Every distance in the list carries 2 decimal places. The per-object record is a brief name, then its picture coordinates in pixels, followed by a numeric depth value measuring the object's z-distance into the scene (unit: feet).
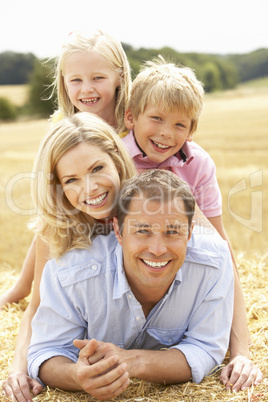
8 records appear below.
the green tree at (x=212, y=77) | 200.56
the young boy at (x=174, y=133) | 10.79
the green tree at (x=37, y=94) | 188.75
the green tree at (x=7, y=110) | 207.31
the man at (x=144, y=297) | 8.54
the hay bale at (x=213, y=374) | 8.50
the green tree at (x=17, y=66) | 193.67
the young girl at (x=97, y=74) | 11.69
